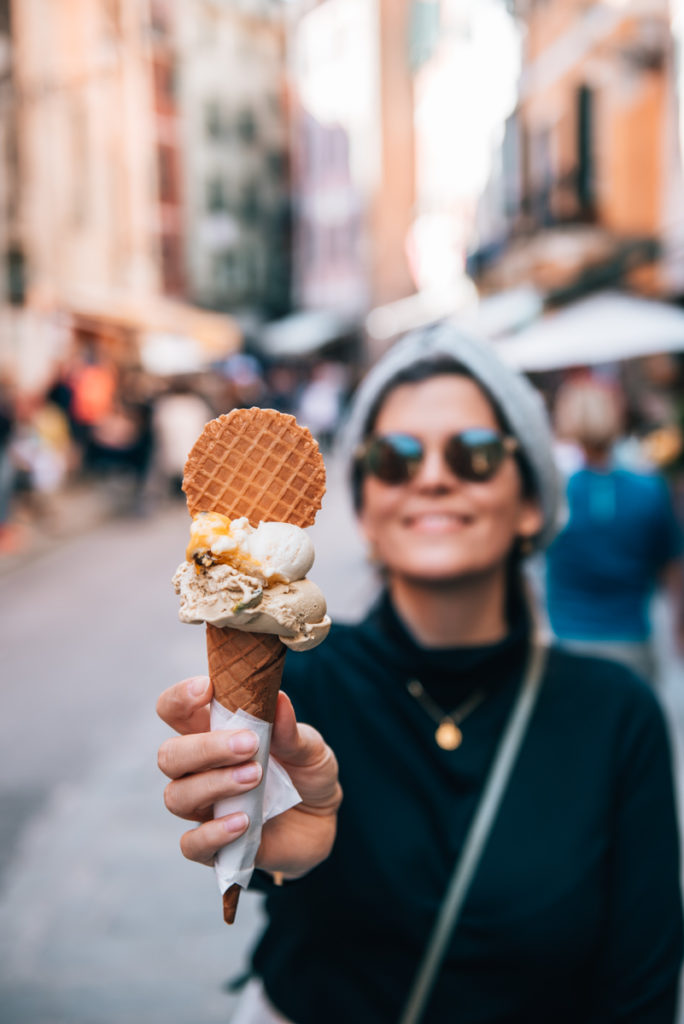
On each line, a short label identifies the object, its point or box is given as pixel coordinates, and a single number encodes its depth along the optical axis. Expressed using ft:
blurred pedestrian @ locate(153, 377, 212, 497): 38.75
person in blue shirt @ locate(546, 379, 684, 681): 13.51
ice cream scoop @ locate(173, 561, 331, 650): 3.53
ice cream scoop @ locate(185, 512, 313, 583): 3.53
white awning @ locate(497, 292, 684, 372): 25.11
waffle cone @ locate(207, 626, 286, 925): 3.81
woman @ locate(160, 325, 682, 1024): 5.39
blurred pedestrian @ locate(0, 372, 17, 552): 33.78
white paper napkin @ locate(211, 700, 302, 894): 3.57
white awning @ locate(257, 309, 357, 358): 122.54
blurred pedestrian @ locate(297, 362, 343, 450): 66.33
